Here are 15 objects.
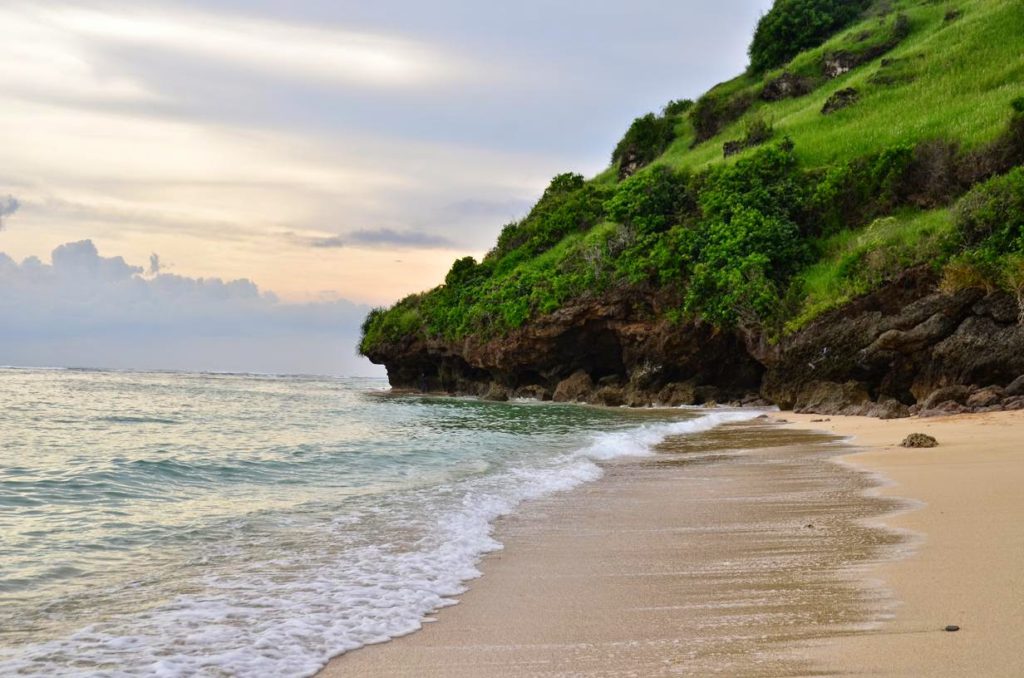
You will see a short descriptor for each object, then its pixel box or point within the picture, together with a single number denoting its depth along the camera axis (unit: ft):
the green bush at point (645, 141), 161.07
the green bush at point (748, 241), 91.56
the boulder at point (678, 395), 101.86
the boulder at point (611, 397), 109.09
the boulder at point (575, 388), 118.73
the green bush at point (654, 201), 111.75
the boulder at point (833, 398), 73.97
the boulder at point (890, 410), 61.93
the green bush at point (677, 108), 168.72
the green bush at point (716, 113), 147.02
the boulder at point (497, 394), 130.62
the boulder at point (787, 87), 140.67
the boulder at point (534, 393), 126.50
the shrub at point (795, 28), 160.86
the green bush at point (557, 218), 136.46
